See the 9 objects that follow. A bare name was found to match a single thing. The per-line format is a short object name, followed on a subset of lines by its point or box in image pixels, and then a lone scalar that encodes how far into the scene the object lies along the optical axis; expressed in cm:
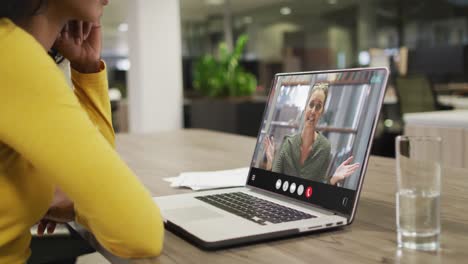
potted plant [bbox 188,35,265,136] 485
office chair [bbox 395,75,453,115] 469
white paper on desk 118
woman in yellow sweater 68
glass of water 72
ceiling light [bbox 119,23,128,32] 1228
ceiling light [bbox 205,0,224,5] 828
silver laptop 82
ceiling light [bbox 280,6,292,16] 781
